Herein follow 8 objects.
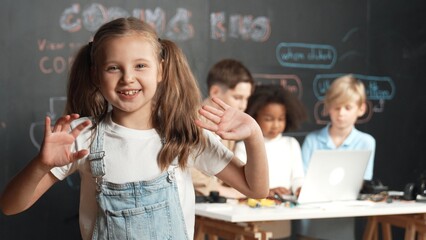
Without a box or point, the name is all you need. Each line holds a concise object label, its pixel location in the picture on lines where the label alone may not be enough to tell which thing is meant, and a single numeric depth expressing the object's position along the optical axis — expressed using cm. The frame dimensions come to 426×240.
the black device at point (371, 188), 412
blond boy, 459
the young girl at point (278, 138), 427
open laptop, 371
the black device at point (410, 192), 417
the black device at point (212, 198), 380
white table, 347
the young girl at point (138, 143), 197
